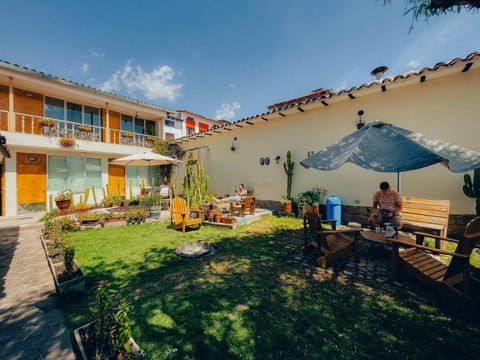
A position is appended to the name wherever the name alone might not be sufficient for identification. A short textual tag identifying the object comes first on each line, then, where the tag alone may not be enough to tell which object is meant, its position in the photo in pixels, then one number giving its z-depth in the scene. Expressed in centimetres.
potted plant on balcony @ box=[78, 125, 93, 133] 1162
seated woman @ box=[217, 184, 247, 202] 874
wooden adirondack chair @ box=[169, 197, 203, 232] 649
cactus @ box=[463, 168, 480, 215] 505
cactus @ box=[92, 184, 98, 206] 1073
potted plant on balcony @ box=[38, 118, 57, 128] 1008
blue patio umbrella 340
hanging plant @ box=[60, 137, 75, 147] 1021
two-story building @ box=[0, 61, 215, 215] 933
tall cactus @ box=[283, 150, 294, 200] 884
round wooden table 371
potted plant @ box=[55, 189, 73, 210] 908
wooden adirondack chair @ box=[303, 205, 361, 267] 383
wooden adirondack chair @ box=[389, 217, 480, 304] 247
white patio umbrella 826
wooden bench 470
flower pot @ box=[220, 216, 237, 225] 696
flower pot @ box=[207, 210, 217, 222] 725
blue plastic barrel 704
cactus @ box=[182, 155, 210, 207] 976
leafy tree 204
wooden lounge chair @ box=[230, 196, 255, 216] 787
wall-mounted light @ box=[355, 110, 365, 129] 711
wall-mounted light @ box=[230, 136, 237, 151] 1136
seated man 454
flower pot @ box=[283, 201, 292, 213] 857
